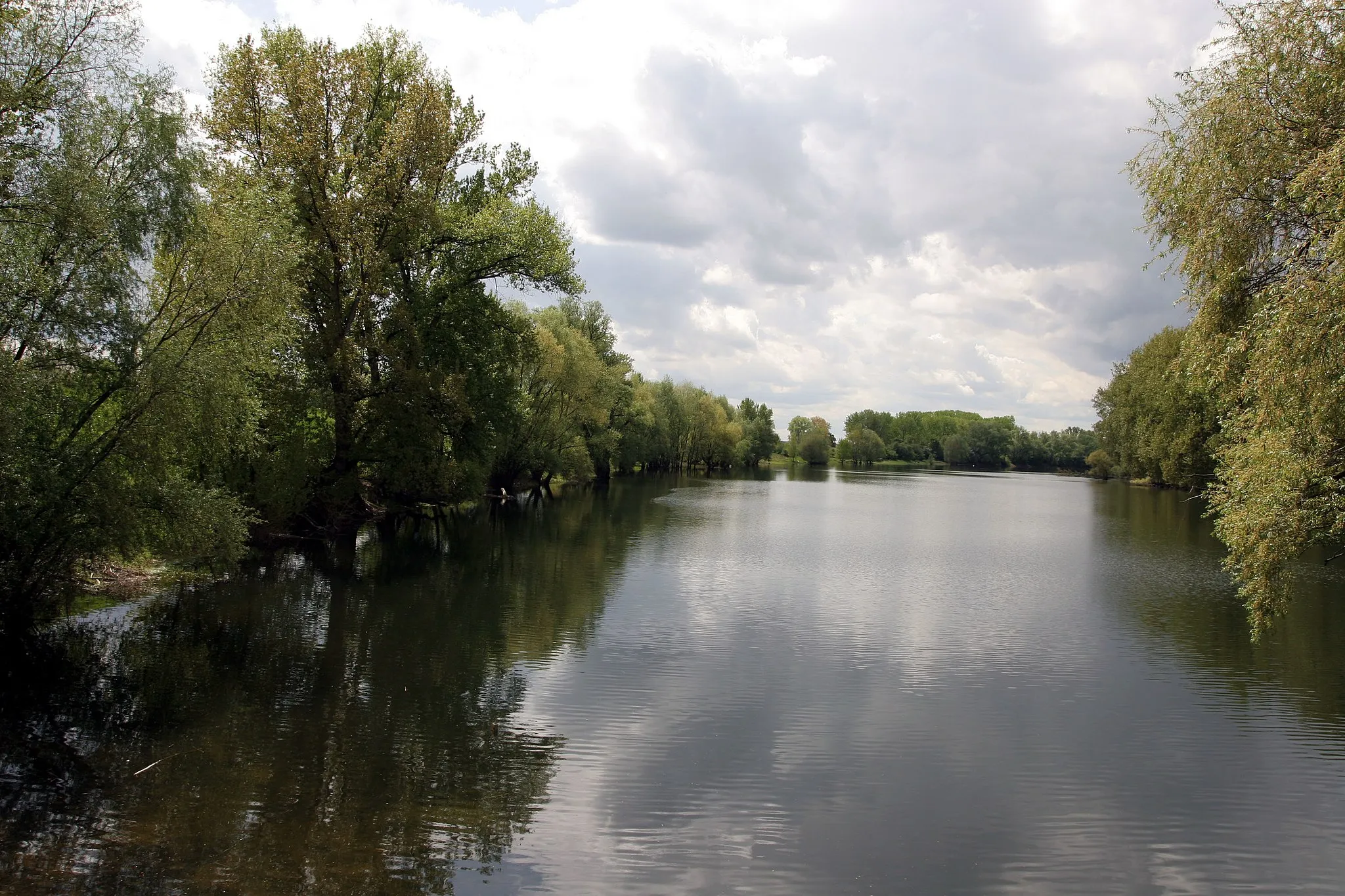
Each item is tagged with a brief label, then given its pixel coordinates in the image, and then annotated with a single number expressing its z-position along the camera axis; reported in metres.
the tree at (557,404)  46.00
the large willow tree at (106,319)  11.43
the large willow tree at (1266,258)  10.27
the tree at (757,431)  131.12
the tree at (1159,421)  52.59
